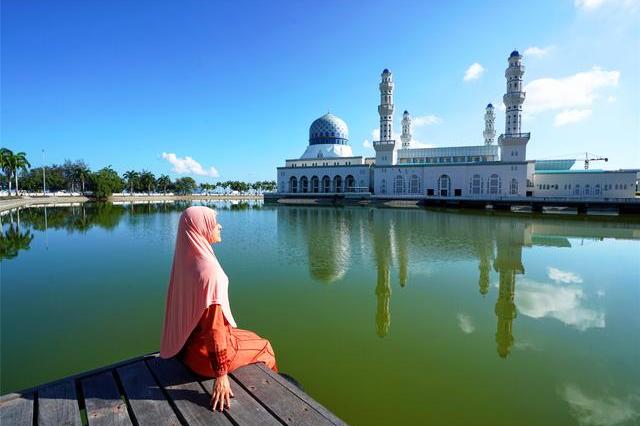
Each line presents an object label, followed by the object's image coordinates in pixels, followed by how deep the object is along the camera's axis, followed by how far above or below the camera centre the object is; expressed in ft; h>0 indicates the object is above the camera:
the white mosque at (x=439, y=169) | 138.21 +13.43
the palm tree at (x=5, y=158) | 160.45 +18.82
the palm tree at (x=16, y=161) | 164.25 +17.88
